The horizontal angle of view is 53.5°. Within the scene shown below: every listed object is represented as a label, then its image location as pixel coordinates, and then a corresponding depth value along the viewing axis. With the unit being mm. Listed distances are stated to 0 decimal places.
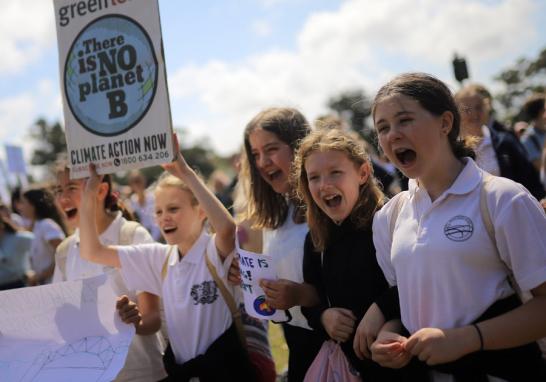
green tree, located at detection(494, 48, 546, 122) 53238
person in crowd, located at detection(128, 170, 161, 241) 8820
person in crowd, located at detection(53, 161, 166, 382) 2910
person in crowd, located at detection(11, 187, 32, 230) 8681
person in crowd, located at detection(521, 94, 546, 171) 6195
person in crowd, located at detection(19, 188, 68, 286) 6035
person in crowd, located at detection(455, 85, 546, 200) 3964
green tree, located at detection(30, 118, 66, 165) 80250
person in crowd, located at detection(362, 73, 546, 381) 1667
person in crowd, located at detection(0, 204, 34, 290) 6148
